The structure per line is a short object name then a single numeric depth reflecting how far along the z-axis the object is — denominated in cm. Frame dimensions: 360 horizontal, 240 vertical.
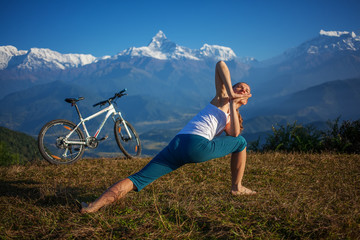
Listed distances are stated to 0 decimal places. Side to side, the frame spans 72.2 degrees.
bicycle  577
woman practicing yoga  276
